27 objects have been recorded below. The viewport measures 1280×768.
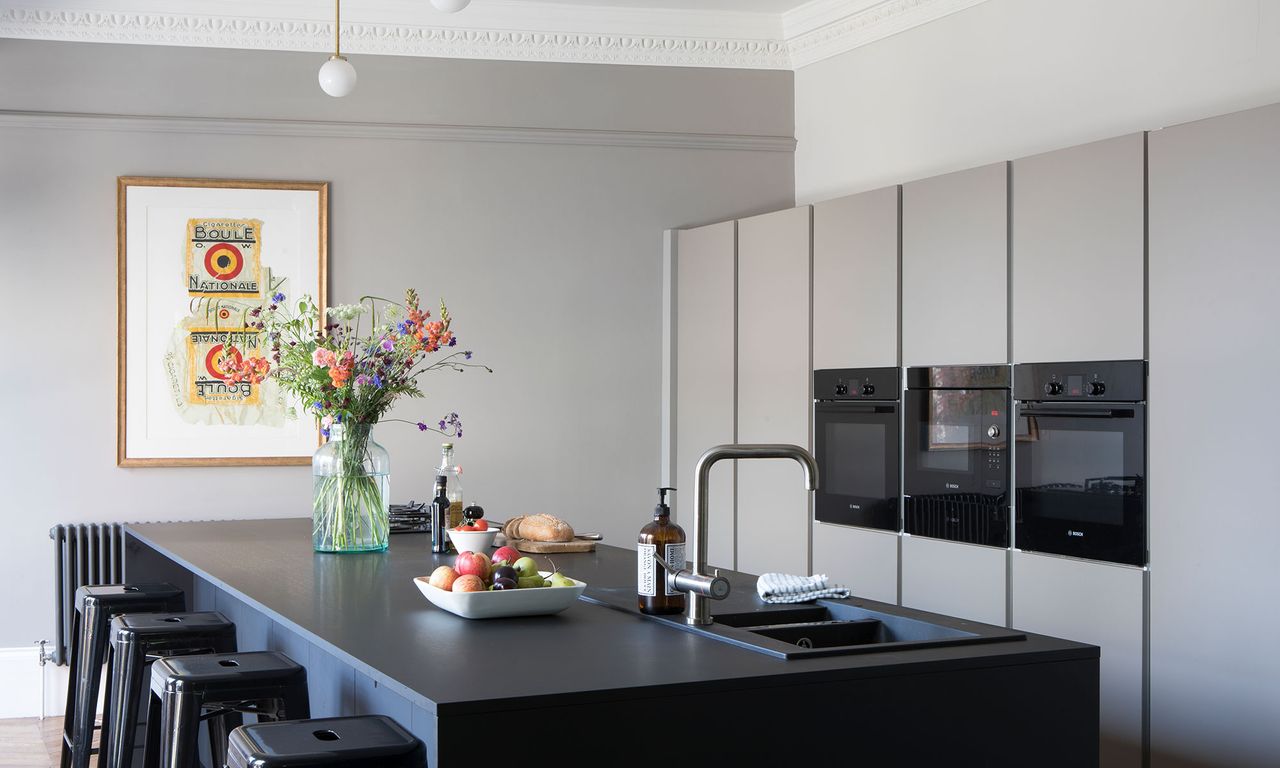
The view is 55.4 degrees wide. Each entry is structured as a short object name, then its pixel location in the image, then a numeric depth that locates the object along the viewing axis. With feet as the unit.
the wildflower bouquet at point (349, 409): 10.76
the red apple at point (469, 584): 7.48
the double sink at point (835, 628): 6.69
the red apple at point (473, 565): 7.63
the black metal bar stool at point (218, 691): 7.85
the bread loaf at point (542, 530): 11.07
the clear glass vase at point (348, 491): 10.82
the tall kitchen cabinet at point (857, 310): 14.40
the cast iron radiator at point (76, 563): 16.19
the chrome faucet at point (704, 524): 6.86
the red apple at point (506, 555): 8.17
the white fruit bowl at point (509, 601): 7.38
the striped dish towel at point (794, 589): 8.02
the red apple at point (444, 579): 7.61
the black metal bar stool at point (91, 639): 11.17
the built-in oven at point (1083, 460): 11.34
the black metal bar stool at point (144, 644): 9.45
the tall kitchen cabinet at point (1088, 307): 11.37
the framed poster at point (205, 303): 16.80
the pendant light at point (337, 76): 12.59
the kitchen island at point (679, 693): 5.41
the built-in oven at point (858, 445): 14.38
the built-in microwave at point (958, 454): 12.82
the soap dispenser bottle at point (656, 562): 7.25
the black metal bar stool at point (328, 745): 6.07
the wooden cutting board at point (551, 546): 10.93
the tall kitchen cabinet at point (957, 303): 12.91
